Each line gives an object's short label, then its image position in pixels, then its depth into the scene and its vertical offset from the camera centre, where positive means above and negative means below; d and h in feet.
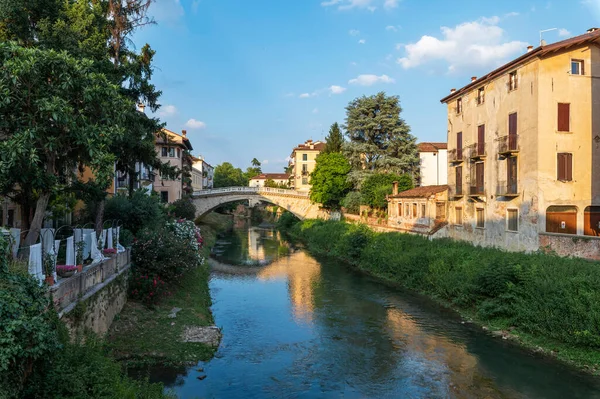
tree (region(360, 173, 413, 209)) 121.39 +7.93
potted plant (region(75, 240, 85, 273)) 33.24 -3.26
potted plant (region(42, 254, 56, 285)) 26.35 -3.40
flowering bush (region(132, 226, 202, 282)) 52.19 -5.34
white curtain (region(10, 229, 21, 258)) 27.14 -1.69
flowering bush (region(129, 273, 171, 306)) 49.47 -8.89
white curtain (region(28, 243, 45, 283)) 24.82 -2.93
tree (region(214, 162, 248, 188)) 333.62 +30.27
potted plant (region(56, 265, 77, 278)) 29.55 -4.08
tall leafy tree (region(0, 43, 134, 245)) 30.40 +7.27
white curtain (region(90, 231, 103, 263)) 37.52 -3.43
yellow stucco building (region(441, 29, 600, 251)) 64.59 +11.10
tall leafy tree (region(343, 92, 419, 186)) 135.64 +24.44
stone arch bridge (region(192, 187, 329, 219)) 158.10 +5.53
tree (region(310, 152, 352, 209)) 145.28 +11.71
